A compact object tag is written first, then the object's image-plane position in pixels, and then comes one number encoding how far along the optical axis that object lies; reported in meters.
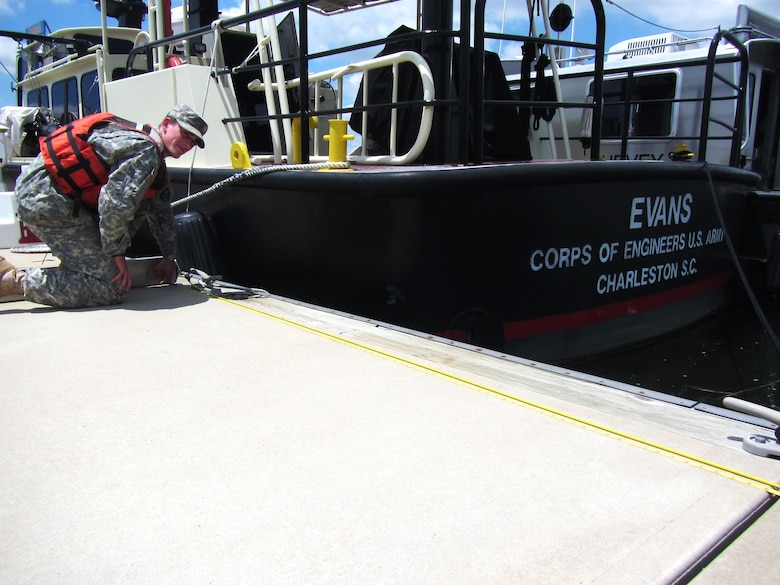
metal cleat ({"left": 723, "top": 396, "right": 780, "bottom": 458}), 1.48
